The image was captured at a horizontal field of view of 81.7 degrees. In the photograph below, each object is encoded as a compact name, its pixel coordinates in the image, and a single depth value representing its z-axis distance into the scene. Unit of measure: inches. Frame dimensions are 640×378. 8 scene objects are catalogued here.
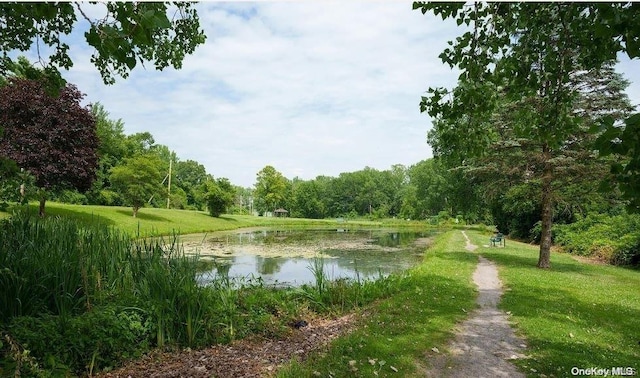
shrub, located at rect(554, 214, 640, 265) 571.5
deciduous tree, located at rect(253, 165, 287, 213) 2603.3
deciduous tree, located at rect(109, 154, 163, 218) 1102.4
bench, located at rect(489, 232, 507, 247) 813.9
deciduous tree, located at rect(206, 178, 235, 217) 1577.3
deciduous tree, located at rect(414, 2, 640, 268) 170.2
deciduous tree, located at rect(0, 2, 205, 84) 68.6
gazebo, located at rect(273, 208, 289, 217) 3143.7
